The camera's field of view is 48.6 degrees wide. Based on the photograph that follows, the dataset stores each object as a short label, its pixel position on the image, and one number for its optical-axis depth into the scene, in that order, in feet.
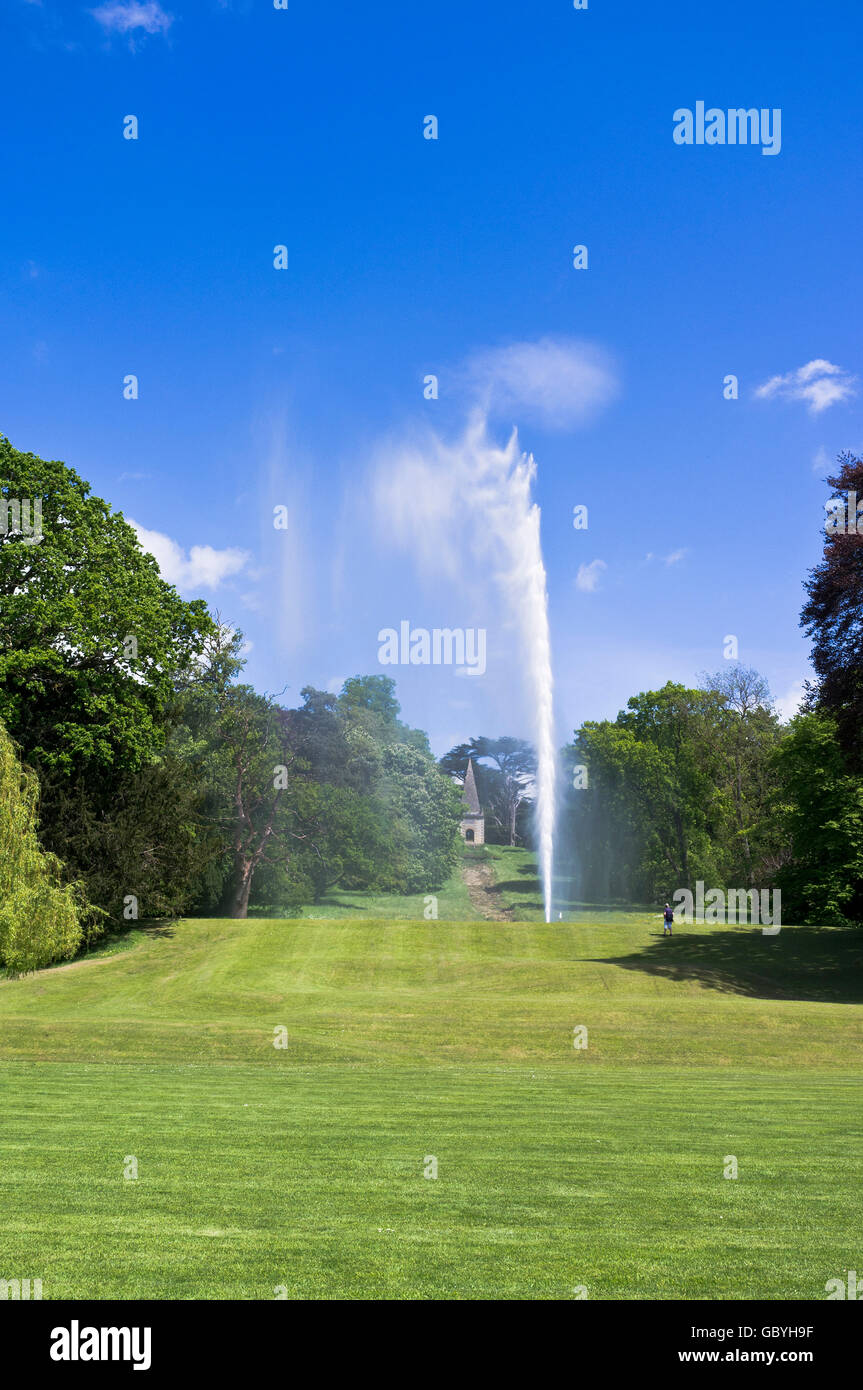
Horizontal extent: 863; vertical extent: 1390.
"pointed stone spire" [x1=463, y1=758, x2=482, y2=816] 409.28
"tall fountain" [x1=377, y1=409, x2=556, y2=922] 162.30
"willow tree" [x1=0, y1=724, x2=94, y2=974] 86.99
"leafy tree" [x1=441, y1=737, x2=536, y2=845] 443.73
